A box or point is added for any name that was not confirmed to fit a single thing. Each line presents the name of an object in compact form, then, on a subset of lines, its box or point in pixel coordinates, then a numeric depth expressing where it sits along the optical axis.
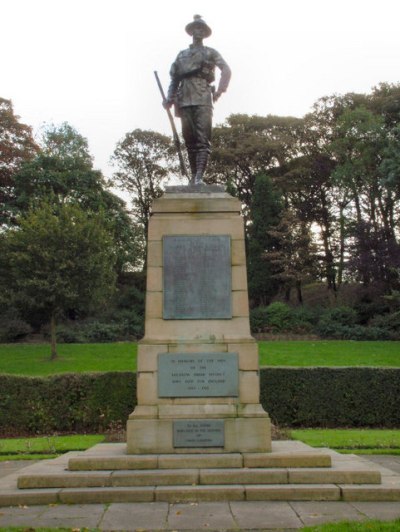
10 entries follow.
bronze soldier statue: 10.30
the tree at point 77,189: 41.12
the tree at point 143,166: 49.72
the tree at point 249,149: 47.59
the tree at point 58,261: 27.80
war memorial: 7.57
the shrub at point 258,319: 36.72
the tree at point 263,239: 43.31
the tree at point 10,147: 42.78
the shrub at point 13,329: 35.59
